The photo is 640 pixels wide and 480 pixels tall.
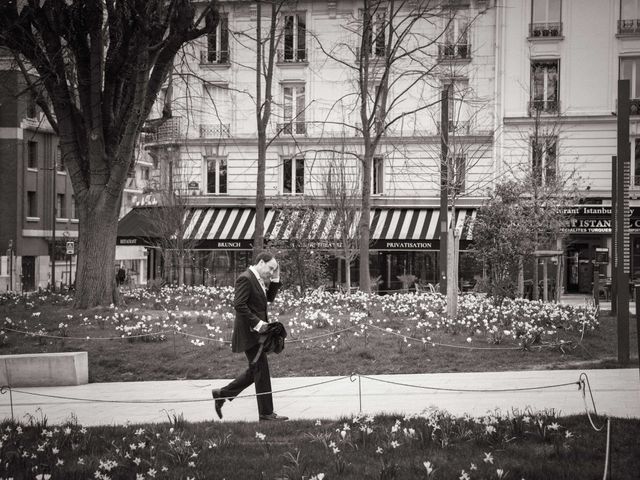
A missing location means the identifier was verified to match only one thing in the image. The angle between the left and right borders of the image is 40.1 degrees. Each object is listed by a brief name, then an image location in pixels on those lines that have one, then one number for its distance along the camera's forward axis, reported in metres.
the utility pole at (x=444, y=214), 23.22
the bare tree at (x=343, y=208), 34.16
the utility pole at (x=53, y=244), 47.91
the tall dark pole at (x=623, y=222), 13.45
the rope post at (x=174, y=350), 15.23
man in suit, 9.88
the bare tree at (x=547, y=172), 33.09
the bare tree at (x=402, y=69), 39.53
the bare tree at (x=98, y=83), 19.02
